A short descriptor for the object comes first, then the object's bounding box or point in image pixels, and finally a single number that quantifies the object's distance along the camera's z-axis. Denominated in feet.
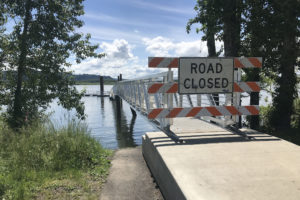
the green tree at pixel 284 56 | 25.41
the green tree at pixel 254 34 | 28.22
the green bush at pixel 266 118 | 29.81
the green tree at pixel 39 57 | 33.19
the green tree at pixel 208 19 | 30.27
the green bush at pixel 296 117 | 29.50
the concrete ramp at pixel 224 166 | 8.68
